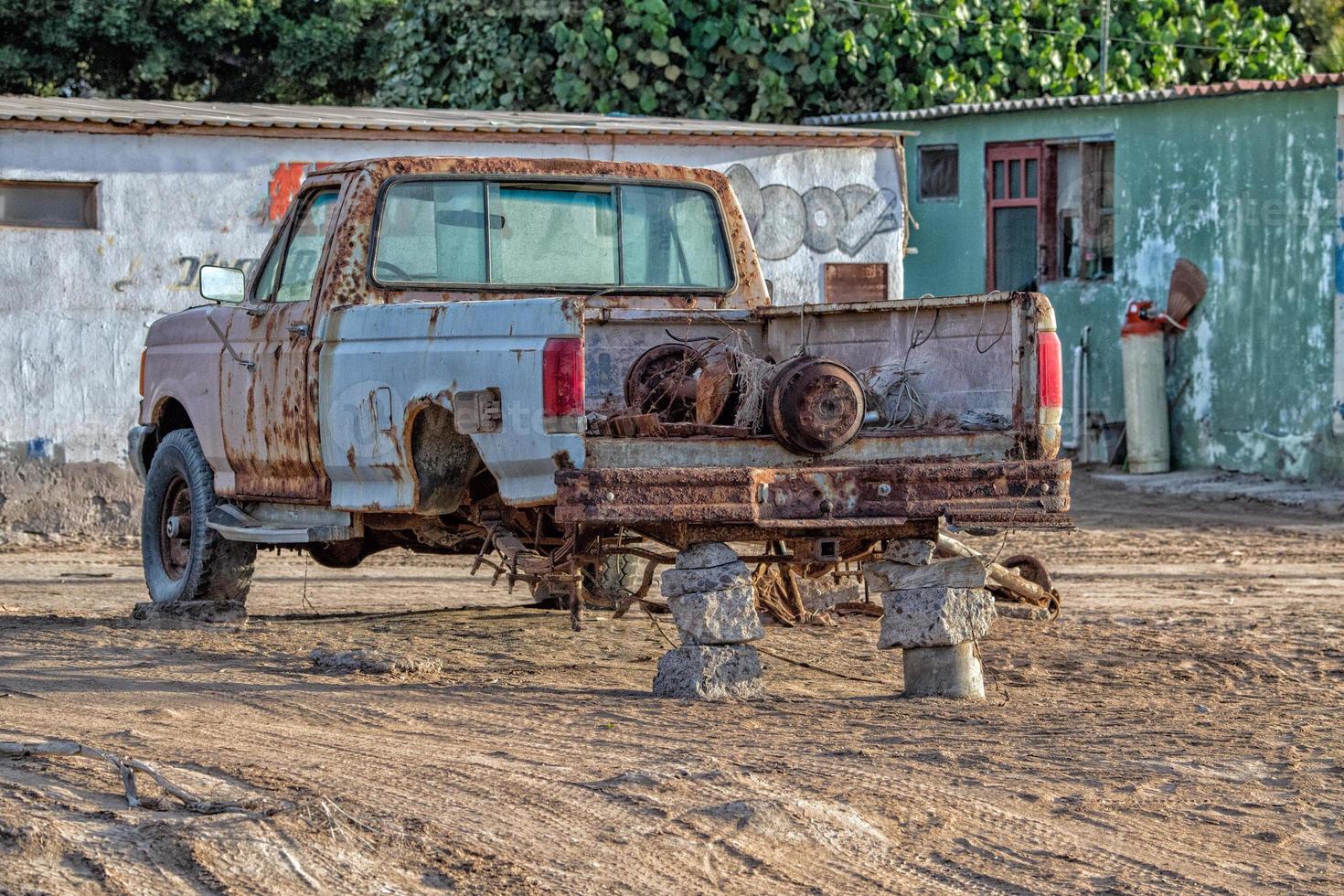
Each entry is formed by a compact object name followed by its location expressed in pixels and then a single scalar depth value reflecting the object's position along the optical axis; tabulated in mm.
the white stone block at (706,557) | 14117
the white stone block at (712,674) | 14180
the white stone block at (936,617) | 14227
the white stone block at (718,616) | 14070
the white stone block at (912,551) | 14500
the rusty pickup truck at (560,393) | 13797
